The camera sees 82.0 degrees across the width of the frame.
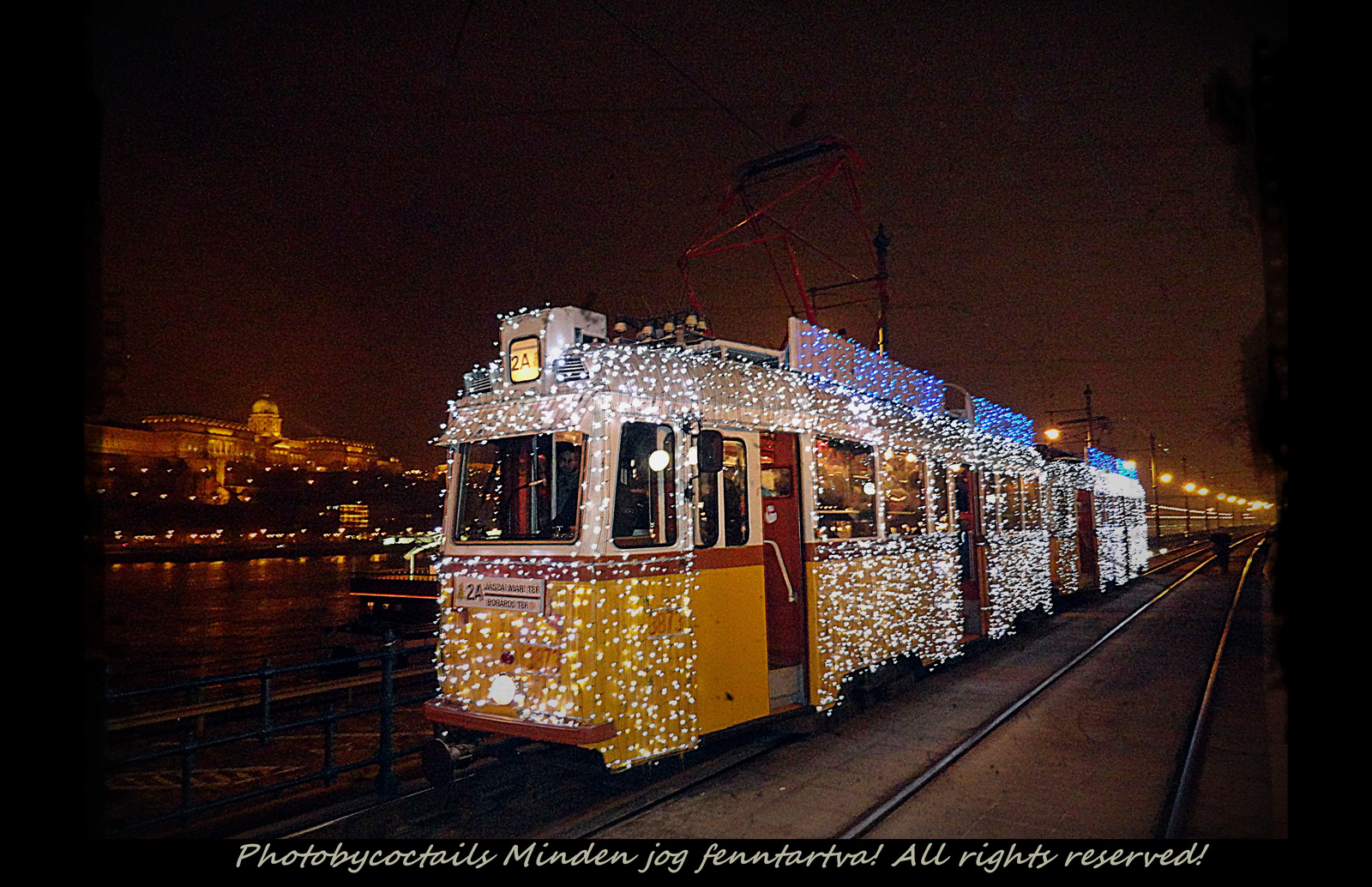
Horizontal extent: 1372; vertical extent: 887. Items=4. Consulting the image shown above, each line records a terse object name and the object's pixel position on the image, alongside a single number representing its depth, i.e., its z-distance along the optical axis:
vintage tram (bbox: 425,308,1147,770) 5.39
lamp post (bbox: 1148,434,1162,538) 51.39
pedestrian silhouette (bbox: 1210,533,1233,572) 25.17
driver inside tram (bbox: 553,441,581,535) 5.72
